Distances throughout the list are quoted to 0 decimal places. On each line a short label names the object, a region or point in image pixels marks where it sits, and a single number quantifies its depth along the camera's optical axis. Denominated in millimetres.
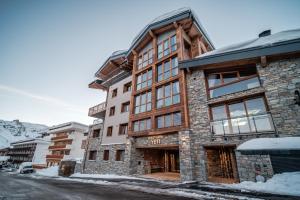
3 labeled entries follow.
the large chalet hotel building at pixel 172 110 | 11055
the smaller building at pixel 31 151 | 47812
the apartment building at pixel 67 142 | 35500
